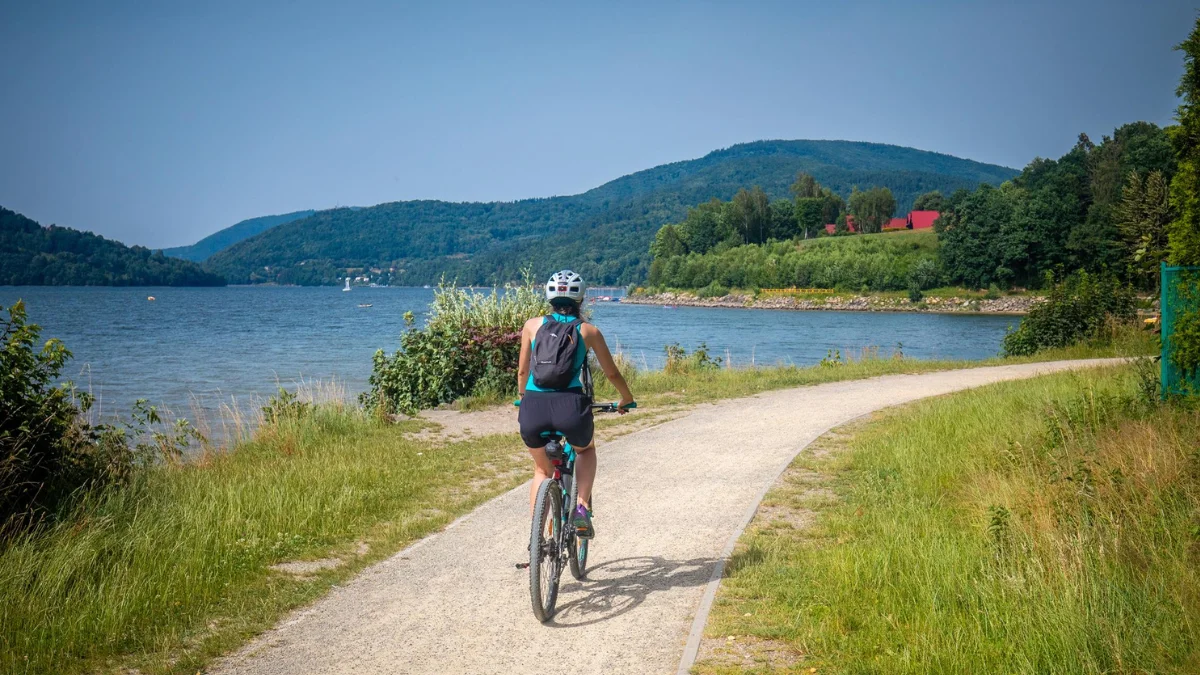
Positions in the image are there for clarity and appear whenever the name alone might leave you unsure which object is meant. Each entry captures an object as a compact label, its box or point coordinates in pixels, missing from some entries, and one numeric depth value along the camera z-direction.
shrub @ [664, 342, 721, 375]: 20.56
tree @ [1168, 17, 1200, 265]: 8.27
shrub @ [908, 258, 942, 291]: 97.69
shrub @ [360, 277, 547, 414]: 16.36
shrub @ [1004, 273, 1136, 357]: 23.22
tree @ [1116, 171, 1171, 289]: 9.62
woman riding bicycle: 5.35
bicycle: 5.22
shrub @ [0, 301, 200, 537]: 7.01
